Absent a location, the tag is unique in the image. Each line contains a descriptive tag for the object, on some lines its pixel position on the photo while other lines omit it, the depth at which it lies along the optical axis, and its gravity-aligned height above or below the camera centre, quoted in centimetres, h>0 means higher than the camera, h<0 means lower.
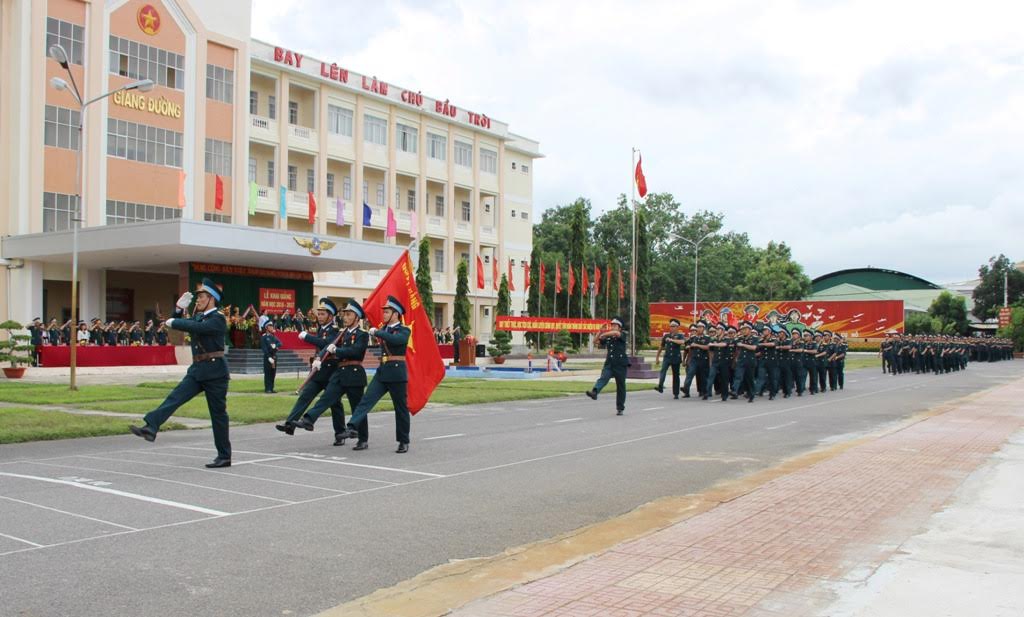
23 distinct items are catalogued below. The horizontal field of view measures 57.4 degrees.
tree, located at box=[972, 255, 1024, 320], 9759 +457
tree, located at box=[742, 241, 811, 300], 9156 +490
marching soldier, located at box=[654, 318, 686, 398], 2395 -52
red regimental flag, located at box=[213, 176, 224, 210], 4547 +660
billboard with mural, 7212 +122
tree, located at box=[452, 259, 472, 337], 5869 +187
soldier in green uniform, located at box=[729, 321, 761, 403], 2362 -87
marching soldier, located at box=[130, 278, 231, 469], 1045 -51
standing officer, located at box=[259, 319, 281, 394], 2323 -65
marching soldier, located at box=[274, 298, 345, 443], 1220 -59
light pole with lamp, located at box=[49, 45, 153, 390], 2216 +611
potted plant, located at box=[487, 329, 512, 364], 4472 -87
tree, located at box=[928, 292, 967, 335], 9088 +184
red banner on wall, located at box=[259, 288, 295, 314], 4334 +137
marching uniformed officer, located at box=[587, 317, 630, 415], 1855 -57
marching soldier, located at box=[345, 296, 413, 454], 1220 -62
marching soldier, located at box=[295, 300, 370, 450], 1235 -44
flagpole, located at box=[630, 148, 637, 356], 3912 +164
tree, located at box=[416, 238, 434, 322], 5641 +303
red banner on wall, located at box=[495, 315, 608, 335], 4681 +26
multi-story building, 3869 +861
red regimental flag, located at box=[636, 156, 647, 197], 4219 +672
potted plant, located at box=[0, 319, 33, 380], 2825 -65
